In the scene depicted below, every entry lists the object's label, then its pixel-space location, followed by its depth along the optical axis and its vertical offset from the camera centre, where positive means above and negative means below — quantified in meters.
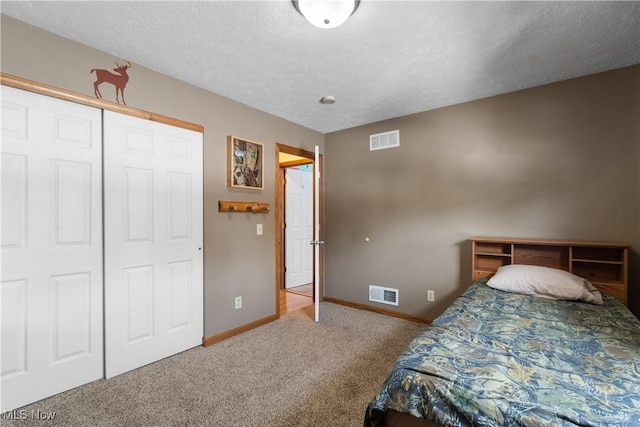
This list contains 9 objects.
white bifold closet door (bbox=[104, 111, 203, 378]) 2.12 -0.22
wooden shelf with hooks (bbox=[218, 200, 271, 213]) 2.75 +0.08
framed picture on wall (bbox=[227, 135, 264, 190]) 2.84 +0.54
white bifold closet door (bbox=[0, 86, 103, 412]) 1.72 -0.21
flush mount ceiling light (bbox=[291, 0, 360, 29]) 1.48 +1.09
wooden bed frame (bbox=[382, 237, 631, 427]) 2.16 -0.36
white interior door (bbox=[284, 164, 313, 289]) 4.88 -0.19
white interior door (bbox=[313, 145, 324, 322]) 3.18 -0.26
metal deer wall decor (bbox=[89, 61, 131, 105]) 2.03 +1.01
